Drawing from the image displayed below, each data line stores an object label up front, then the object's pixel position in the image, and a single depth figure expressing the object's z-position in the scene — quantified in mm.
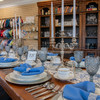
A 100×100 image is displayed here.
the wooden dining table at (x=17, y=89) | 599
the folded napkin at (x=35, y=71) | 827
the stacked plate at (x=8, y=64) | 1272
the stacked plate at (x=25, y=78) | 765
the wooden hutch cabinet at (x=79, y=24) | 3572
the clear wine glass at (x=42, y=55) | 1122
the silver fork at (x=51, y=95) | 566
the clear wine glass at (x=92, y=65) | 741
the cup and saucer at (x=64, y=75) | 822
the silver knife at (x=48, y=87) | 644
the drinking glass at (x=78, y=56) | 1089
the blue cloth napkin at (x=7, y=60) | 1323
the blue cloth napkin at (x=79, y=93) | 455
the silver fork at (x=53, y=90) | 594
